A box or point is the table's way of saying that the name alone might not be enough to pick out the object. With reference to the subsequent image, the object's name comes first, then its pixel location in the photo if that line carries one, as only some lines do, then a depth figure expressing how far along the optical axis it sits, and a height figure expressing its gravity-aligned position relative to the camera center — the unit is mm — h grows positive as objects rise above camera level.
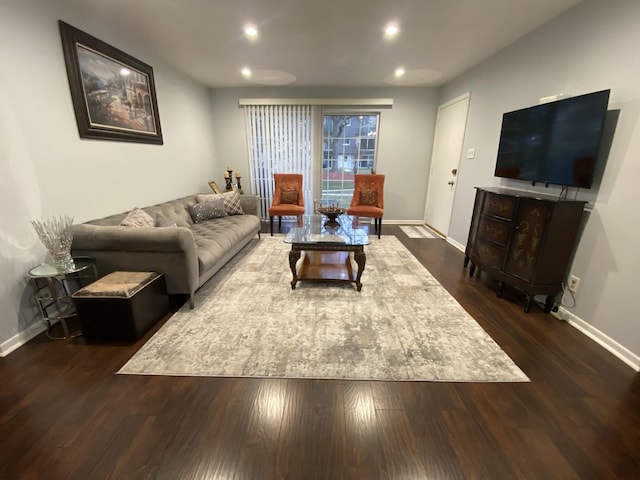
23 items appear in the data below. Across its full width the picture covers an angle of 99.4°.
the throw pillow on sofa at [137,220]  2342 -534
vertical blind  4941 +296
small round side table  1874 -969
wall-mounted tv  1932 +207
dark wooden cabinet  2104 -599
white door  4094 +43
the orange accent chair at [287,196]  4383 -582
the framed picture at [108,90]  2221 +612
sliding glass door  4996 +232
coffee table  2605 -805
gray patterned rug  1686 -1235
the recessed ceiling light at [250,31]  2549 +1194
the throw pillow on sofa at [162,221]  2610 -594
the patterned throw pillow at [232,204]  3807 -604
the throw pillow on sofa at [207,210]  3561 -663
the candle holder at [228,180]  4844 -361
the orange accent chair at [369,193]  4531 -499
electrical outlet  2185 -910
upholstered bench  1827 -996
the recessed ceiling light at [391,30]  2518 +1218
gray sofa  2086 -708
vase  1893 -715
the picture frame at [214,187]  4631 -468
